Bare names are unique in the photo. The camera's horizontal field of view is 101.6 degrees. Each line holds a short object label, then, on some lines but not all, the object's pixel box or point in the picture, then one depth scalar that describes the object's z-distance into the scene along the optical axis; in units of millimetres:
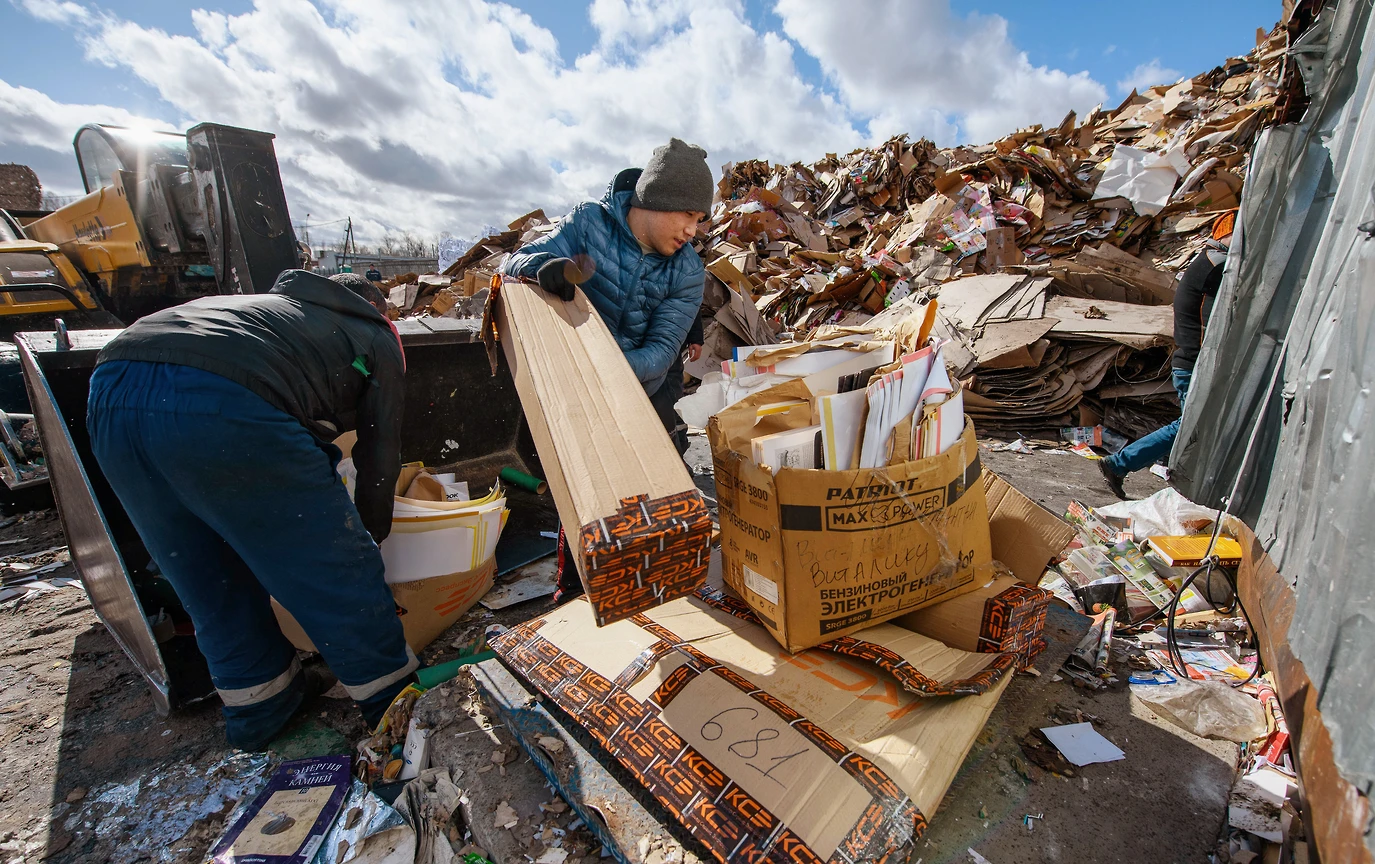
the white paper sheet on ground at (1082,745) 1531
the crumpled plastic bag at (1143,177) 6301
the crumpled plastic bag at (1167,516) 2574
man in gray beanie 1918
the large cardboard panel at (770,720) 1045
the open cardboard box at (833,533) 1271
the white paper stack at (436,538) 1900
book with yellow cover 2211
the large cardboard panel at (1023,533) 1769
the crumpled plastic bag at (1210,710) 1592
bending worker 1434
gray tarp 1050
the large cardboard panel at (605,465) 1125
